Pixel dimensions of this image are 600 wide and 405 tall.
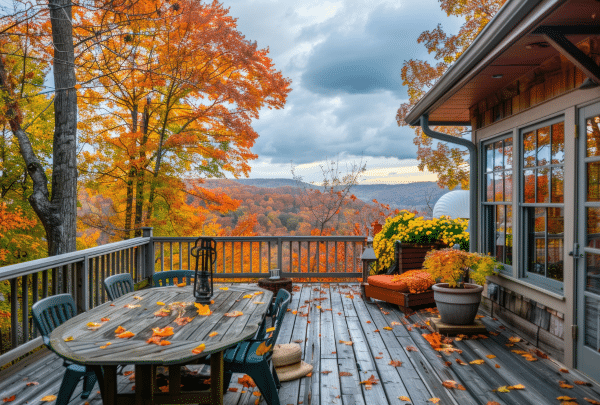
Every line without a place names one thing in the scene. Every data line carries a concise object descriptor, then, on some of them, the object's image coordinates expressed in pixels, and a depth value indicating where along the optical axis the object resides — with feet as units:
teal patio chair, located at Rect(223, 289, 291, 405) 7.39
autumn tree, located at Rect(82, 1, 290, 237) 25.86
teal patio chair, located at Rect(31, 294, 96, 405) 7.18
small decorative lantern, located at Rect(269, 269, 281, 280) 17.78
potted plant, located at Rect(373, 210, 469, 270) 18.29
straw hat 9.48
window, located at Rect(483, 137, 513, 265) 13.56
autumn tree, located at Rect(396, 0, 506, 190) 33.65
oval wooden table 5.92
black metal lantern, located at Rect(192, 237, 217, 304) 9.03
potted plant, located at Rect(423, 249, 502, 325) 12.59
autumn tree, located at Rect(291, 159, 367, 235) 43.73
